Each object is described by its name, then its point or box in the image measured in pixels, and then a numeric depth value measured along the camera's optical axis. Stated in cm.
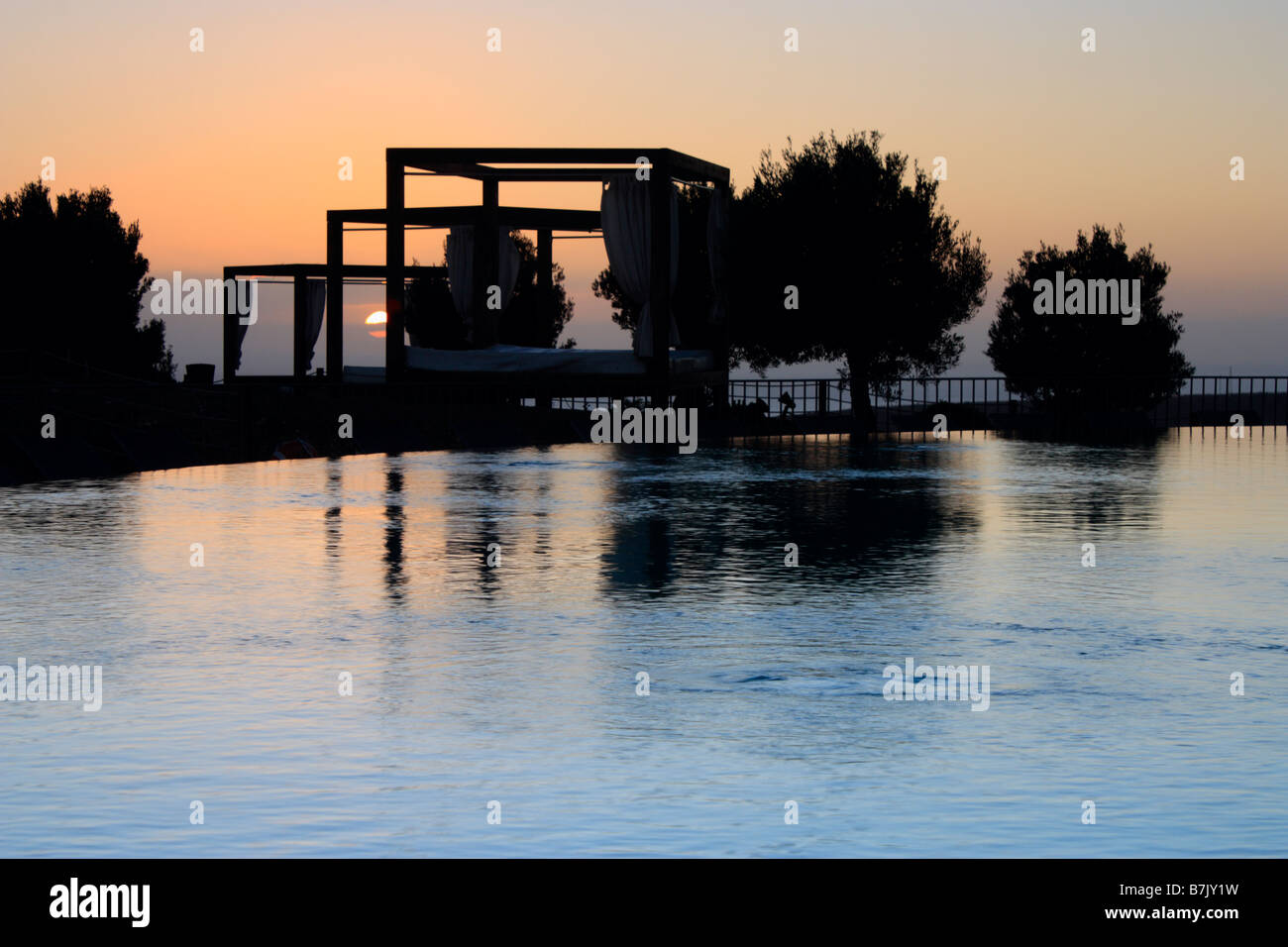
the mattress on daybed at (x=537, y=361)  2464
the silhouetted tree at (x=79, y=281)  4550
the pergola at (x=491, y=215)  2342
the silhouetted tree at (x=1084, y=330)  5516
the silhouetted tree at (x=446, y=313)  4919
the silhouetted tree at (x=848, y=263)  4075
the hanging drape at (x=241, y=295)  3459
